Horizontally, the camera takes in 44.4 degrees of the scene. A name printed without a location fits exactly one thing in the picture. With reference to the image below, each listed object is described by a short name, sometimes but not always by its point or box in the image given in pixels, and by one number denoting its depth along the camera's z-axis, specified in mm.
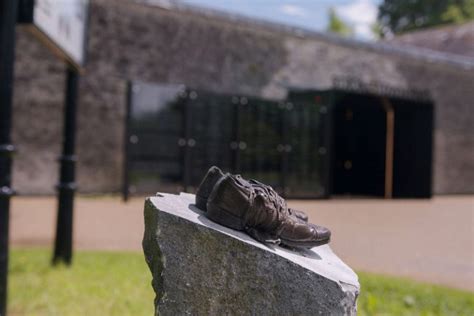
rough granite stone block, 1821
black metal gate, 9266
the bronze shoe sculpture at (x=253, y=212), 1840
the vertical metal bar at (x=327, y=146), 10977
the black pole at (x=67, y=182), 4648
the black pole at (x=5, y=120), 2914
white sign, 3403
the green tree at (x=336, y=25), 38109
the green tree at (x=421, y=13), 30422
